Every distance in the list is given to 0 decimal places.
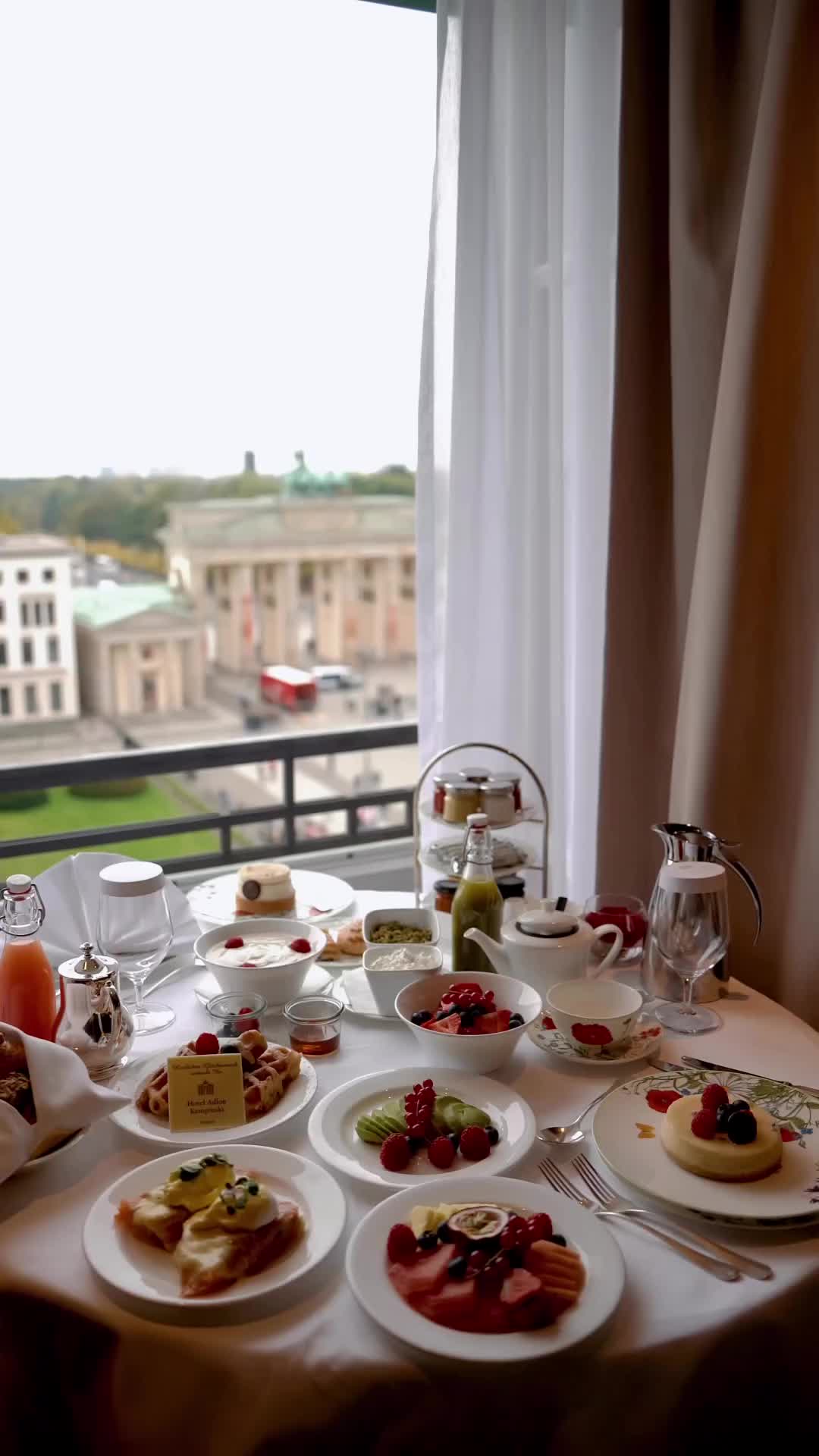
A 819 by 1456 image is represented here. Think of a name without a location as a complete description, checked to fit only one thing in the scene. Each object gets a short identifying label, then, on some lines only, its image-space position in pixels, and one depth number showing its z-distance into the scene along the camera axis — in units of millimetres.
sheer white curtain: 2219
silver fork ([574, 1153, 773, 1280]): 966
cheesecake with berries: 1079
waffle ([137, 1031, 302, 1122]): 1199
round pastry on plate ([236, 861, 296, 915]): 1790
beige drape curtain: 1783
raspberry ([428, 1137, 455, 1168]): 1109
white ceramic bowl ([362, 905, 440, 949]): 1600
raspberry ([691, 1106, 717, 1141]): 1107
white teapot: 1455
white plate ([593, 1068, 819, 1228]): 1028
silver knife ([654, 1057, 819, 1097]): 1312
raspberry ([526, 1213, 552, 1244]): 936
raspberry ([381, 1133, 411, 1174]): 1106
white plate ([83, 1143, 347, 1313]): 924
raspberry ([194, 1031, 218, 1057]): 1224
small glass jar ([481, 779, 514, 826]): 1767
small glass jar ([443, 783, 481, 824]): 1777
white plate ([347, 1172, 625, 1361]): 852
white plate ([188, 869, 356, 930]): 1798
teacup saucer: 1333
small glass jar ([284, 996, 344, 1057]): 1361
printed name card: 1178
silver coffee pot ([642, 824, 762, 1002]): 1514
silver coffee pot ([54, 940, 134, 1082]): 1253
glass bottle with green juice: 1509
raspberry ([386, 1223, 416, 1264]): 943
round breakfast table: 862
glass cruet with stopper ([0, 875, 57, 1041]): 1272
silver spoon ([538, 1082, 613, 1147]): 1163
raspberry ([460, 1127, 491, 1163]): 1111
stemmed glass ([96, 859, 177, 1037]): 1418
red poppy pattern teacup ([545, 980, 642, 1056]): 1319
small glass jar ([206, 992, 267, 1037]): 1353
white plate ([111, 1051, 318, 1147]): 1157
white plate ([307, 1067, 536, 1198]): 1102
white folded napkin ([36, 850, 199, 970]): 1644
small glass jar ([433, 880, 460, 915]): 1699
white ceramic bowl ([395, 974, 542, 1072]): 1272
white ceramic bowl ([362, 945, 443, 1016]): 1429
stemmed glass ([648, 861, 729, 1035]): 1454
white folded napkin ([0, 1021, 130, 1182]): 1067
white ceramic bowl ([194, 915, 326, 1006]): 1441
